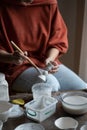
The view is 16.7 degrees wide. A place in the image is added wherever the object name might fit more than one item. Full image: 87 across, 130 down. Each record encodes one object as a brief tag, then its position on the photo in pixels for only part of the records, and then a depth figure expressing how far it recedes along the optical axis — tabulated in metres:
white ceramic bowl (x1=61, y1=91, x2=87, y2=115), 1.20
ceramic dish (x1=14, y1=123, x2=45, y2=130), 1.12
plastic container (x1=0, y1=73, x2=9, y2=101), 1.32
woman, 1.61
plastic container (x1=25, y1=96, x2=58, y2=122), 1.18
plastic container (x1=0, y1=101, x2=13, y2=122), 1.17
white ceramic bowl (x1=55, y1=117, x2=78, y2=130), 1.12
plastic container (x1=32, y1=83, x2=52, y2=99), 1.33
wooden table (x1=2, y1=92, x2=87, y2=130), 1.15
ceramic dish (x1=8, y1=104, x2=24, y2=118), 1.22
